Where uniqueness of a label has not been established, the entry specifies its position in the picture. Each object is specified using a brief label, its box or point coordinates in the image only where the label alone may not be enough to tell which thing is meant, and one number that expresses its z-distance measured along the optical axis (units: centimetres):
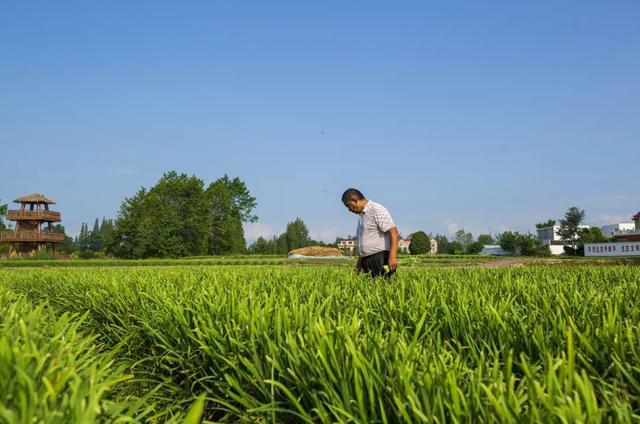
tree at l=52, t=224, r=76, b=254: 9838
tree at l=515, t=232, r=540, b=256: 7321
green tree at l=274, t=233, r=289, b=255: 8719
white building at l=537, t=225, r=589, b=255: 9468
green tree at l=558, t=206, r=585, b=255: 7925
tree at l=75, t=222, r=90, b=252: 14370
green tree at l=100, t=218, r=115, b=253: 5803
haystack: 5862
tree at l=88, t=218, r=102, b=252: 15035
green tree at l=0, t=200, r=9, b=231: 6146
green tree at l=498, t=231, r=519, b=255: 8738
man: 632
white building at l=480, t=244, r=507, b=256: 10892
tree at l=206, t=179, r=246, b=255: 6569
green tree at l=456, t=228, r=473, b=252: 13750
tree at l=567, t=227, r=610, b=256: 7956
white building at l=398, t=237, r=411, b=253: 10481
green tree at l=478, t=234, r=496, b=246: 16000
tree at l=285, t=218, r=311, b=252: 9525
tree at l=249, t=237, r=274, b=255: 8982
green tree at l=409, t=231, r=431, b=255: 7044
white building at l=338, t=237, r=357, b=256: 15338
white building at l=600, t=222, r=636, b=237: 11000
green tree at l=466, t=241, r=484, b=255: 8156
